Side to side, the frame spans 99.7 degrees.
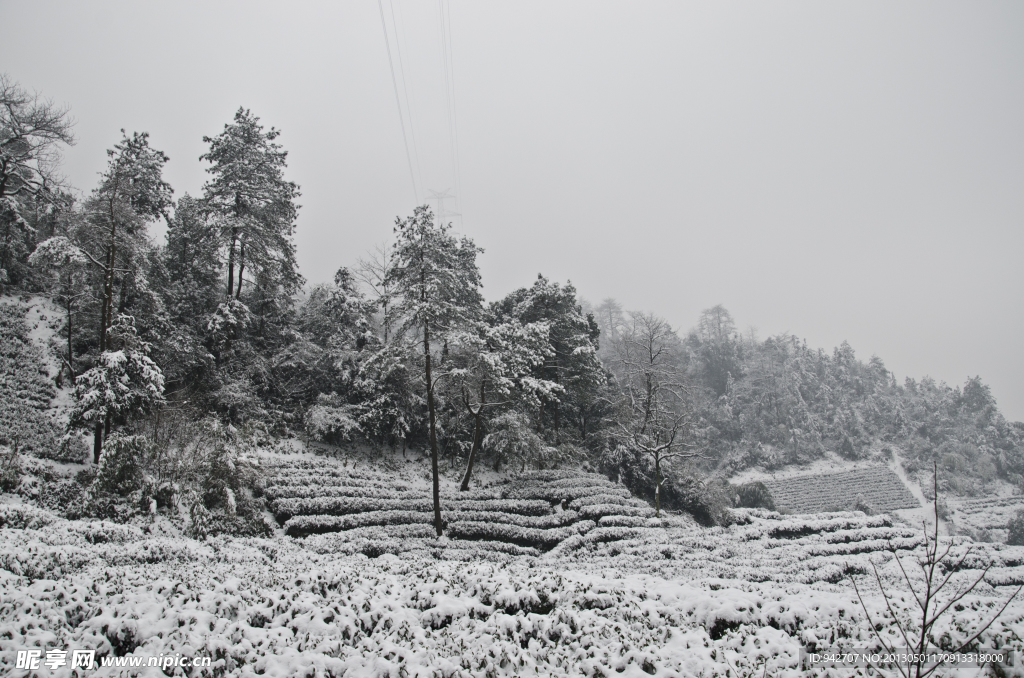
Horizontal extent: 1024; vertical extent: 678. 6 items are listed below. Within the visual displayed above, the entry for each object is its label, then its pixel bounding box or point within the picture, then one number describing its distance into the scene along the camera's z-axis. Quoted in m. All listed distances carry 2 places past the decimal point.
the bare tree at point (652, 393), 25.42
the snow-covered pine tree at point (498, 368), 19.83
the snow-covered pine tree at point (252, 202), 21.67
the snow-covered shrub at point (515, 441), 22.14
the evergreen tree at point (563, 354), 27.50
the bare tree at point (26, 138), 19.53
